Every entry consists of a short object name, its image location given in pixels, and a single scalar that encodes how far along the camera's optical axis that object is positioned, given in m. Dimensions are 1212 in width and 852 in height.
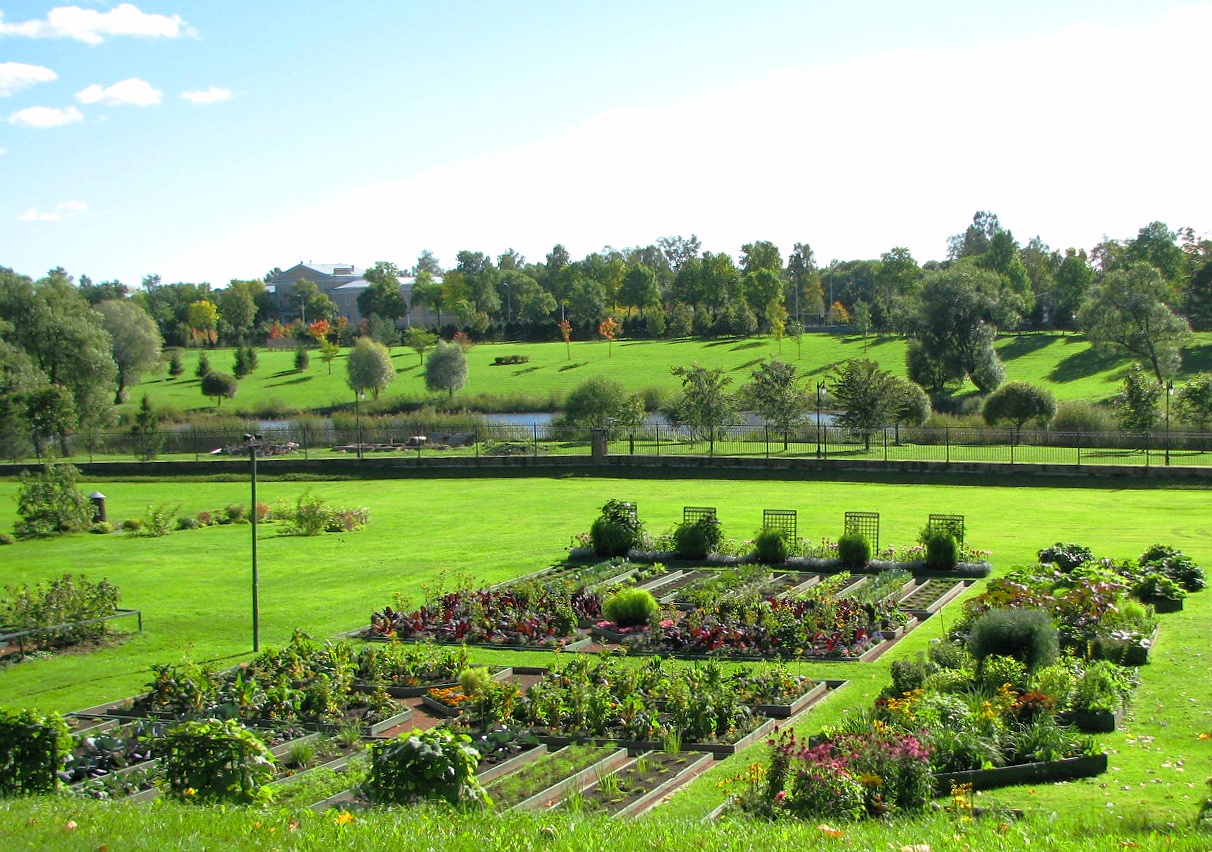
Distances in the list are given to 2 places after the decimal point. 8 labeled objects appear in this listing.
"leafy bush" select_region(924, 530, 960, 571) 19.78
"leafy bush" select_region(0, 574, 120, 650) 15.34
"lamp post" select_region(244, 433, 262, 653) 14.67
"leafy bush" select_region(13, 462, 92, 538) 26.75
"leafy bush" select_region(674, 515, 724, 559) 21.64
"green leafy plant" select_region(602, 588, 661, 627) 15.92
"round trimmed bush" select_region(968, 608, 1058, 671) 11.62
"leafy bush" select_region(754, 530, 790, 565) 20.86
